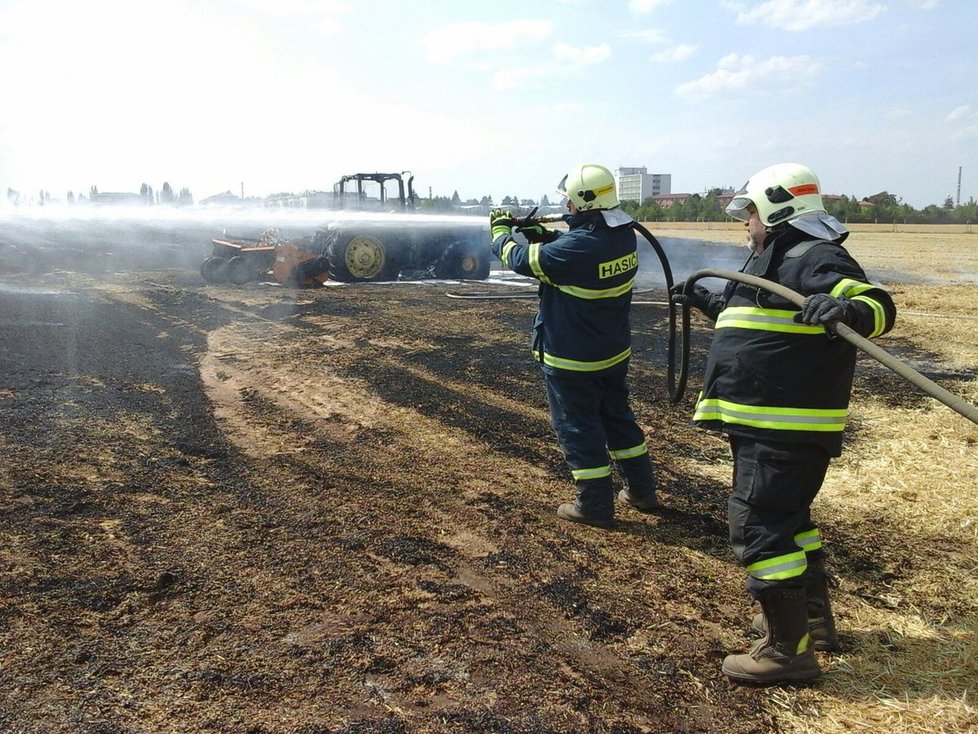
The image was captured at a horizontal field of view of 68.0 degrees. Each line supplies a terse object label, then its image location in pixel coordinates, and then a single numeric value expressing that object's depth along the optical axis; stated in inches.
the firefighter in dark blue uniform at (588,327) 158.7
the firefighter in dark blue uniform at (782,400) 105.7
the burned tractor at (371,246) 610.2
